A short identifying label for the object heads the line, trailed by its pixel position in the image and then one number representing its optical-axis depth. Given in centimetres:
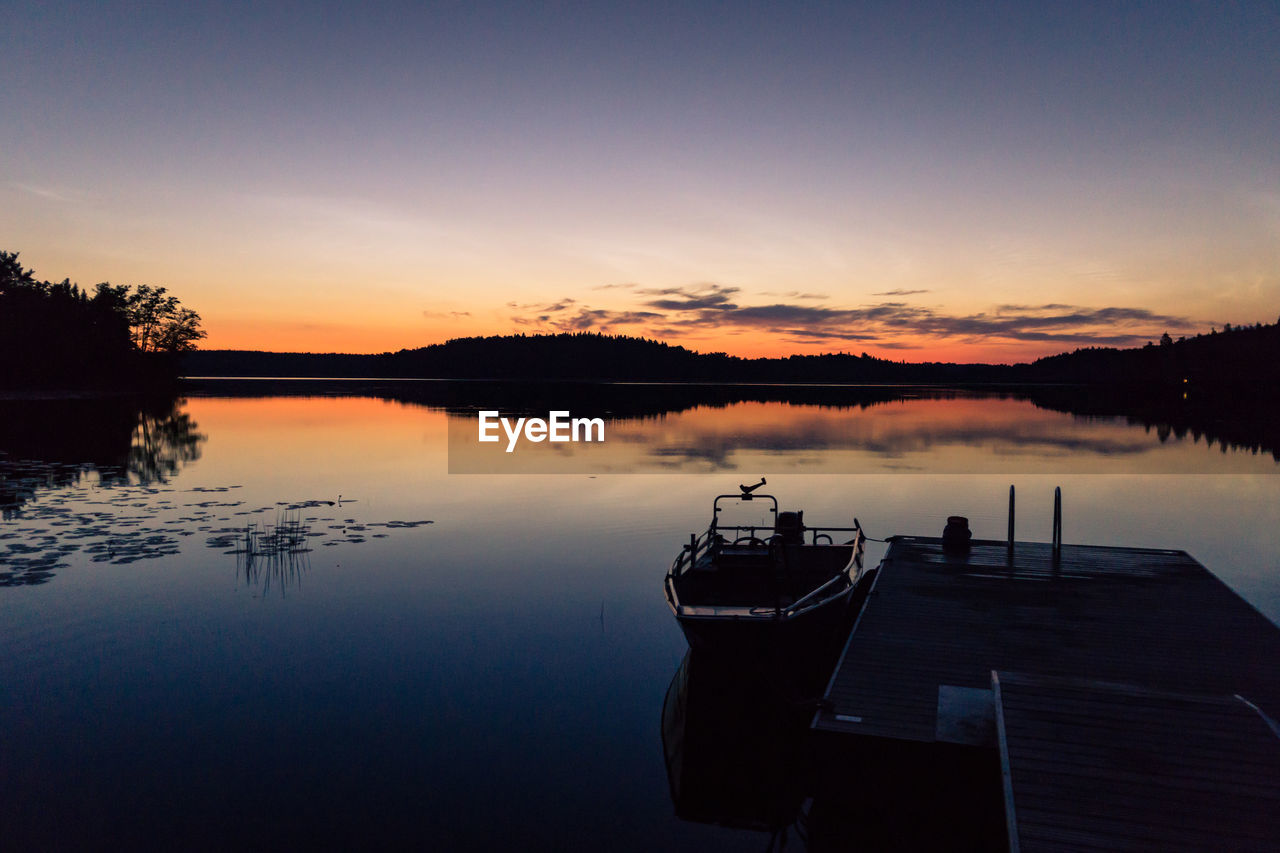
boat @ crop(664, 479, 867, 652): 1149
